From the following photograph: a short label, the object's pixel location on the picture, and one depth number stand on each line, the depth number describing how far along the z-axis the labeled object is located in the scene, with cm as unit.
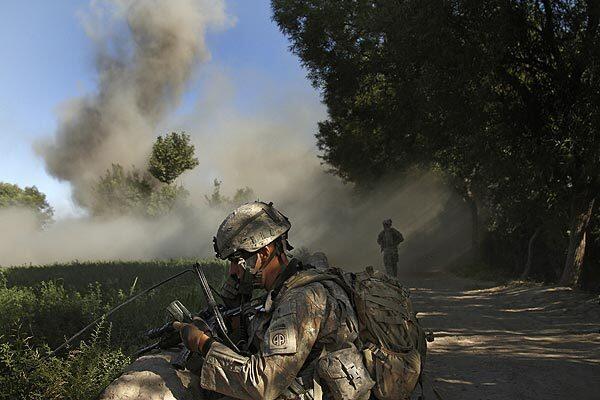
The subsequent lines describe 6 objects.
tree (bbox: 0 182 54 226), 6831
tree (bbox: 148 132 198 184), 4475
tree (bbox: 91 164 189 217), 5022
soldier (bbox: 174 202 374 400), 244
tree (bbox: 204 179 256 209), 5519
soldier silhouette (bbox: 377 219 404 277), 1594
